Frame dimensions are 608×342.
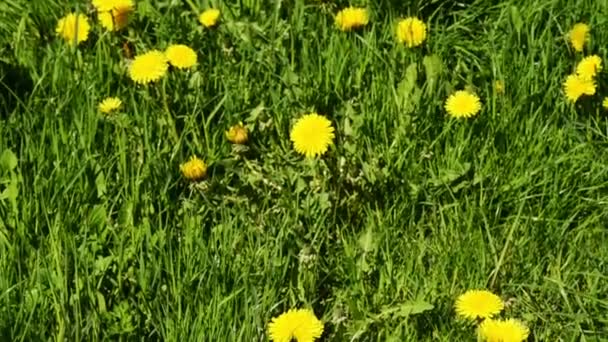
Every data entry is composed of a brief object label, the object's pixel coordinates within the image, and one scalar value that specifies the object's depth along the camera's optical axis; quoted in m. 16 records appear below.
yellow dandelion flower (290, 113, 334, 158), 2.44
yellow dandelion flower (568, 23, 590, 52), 2.75
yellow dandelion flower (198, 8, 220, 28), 2.78
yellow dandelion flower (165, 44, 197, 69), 2.63
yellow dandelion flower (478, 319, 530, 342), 2.14
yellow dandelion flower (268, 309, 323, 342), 2.11
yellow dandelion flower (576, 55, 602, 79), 2.66
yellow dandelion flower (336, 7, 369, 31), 2.77
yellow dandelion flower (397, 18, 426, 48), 2.75
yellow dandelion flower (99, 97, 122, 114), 2.54
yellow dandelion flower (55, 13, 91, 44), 2.73
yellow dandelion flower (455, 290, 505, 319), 2.18
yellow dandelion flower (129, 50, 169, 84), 2.56
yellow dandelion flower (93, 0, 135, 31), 2.70
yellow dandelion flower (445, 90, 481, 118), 2.57
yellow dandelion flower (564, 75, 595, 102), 2.63
